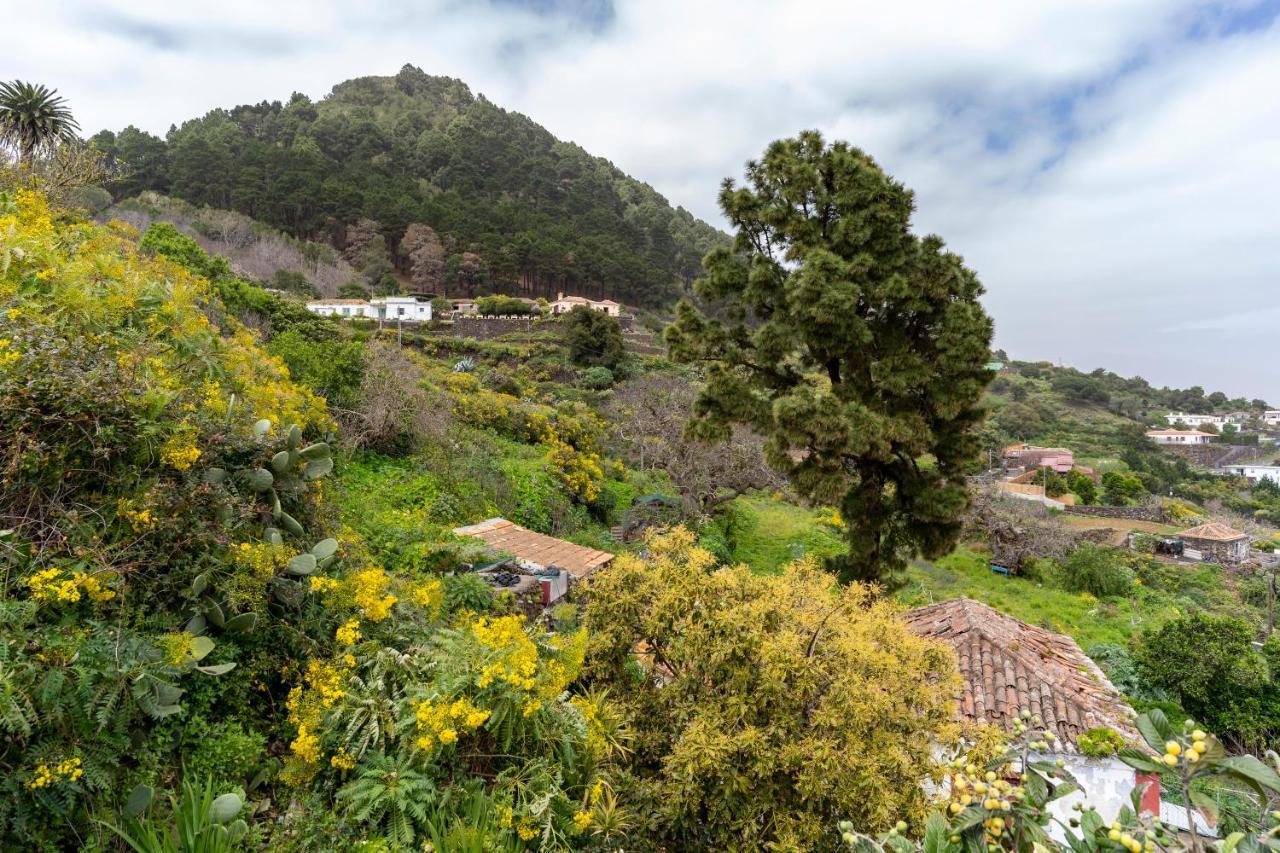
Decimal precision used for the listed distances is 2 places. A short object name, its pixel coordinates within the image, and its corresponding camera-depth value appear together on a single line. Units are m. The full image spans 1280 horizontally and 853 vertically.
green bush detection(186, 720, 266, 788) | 3.03
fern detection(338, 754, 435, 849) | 2.96
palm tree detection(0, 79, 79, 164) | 17.16
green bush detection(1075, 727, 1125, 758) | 5.39
